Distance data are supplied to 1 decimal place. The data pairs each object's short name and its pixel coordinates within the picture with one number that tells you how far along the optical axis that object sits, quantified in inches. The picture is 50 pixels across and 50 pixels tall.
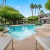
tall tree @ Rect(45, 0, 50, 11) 303.8
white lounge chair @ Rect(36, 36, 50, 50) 54.1
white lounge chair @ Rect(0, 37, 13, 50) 52.4
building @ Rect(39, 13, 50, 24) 741.6
